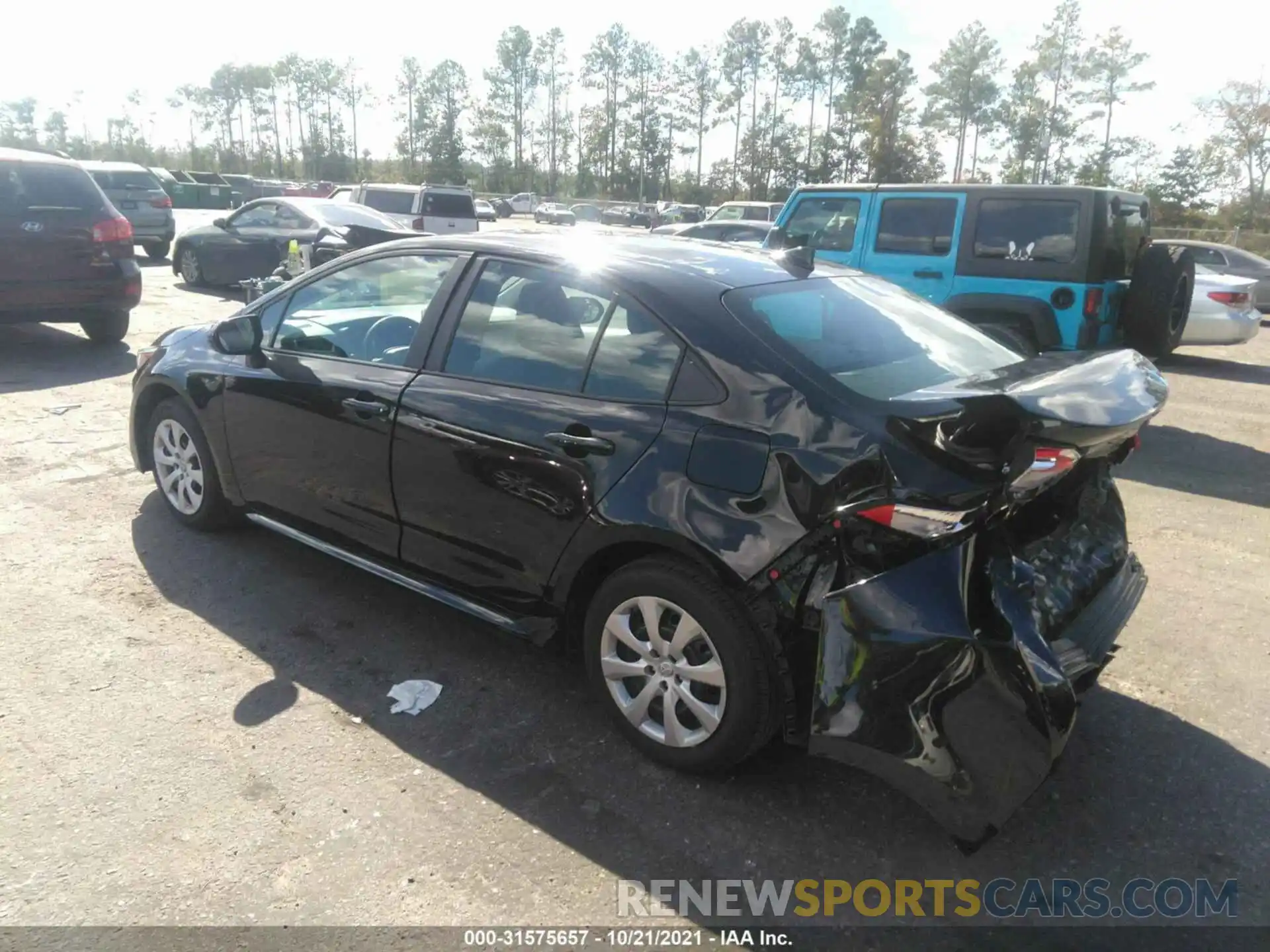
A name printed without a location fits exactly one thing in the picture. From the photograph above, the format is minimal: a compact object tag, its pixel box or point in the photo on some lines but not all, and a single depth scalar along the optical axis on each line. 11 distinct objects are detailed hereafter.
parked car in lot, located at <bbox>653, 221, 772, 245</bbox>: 14.91
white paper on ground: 3.40
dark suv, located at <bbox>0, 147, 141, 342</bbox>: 8.38
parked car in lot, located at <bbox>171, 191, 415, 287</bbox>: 13.66
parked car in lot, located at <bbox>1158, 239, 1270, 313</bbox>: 15.77
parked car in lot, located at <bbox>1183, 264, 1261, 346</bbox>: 11.55
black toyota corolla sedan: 2.48
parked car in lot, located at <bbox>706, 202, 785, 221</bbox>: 21.41
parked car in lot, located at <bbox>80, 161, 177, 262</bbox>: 18.20
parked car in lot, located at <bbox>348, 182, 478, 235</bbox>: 18.50
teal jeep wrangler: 7.30
